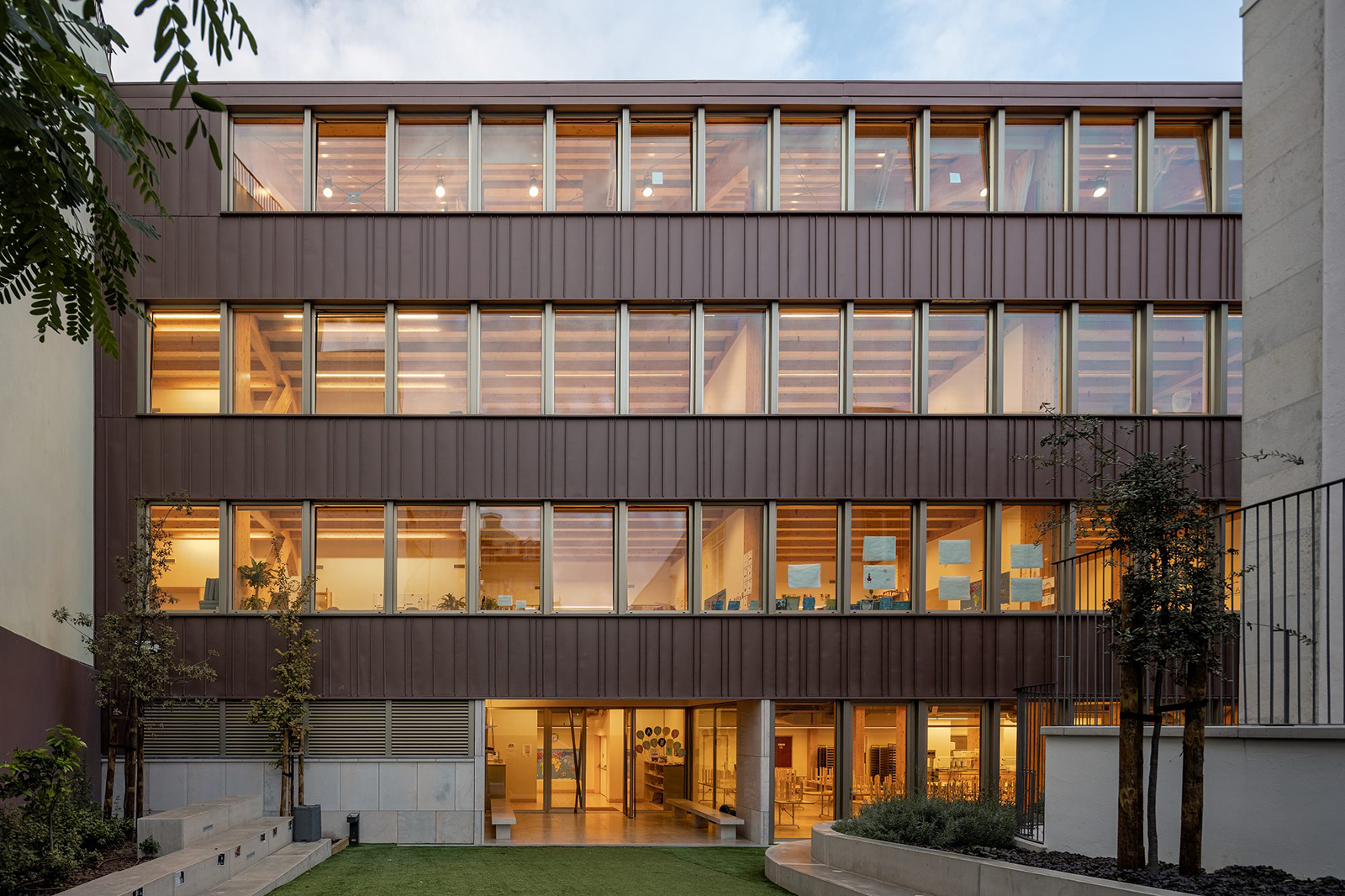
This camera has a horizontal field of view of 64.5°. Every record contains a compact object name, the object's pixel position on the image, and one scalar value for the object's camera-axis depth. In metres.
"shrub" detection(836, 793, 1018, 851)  10.44
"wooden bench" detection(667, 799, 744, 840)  17.20
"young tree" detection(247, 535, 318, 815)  16.45
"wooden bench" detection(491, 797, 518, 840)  17.00
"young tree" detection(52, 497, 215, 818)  15.37
